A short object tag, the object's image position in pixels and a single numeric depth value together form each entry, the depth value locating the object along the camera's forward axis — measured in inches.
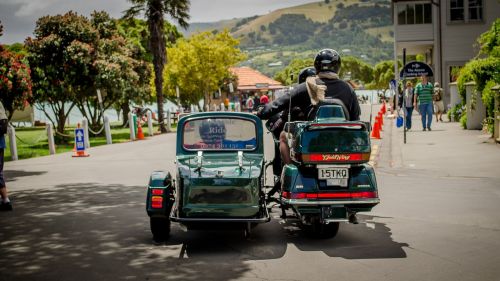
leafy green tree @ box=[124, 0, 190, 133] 1437.0
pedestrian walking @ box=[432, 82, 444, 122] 1140.5
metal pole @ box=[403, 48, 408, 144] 751.1
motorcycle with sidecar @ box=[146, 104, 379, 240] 272.1
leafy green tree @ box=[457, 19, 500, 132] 725.4
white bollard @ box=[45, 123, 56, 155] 879.1
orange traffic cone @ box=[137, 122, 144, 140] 1143.6
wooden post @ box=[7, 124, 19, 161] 792.3
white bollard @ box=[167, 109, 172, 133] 1415.4
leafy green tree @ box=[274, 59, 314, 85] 6236.7
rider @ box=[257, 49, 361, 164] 304.3
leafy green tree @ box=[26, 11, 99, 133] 1246.3
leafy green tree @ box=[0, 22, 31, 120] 974.9
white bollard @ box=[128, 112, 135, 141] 1110.1
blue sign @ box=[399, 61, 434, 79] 786.2
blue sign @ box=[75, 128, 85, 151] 777.6
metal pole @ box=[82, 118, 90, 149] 939.2
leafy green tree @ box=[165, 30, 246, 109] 2158.0
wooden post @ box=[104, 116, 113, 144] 1044.5
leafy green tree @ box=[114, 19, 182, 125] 1465.3
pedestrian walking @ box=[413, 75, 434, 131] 888.3
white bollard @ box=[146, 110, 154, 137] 1251.2
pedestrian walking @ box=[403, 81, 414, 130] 972.6
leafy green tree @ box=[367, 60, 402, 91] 5719.0
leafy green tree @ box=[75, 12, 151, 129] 1285.7
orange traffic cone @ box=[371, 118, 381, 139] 863.1
